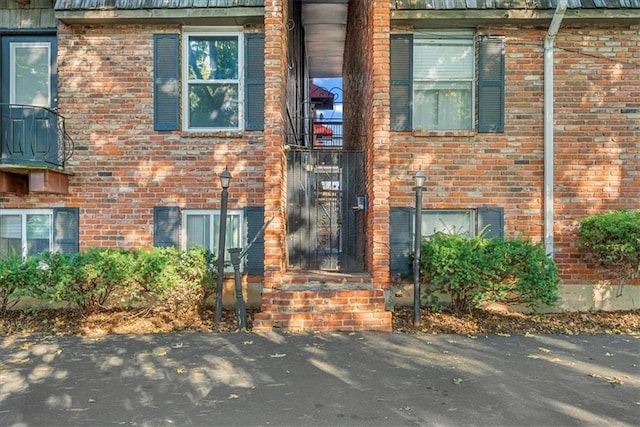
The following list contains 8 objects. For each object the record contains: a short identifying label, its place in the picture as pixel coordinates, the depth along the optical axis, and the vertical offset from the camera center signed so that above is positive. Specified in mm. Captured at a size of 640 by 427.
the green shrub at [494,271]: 6172 -762
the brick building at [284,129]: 7234 +1327
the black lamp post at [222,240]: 6364 -385
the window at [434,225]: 7312 -179
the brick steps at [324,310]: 6012 -1261
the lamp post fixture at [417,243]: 6371 -407
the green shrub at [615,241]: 6391 -363
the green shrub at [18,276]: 6113 -854
